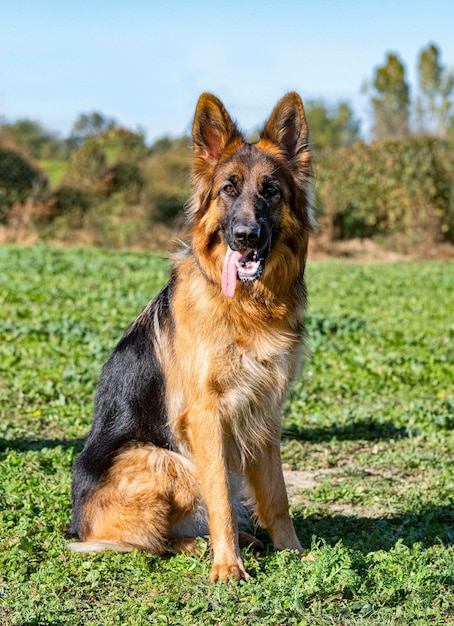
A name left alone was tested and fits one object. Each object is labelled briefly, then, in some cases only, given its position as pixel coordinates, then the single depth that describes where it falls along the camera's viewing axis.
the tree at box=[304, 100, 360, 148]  28.66
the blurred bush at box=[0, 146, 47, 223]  19.73
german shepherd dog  4.04
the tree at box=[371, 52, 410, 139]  22.31
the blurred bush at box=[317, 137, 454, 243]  19.94
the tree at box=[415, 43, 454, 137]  34.07
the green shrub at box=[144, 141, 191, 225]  20.12
